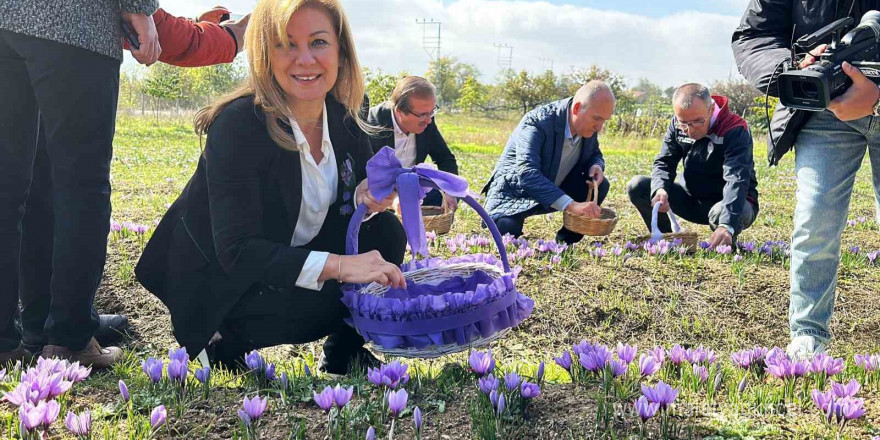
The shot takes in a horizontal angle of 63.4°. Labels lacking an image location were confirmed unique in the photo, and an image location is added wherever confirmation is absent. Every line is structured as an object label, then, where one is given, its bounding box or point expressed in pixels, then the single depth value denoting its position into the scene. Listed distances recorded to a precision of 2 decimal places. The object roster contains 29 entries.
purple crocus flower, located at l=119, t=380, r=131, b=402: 2.04
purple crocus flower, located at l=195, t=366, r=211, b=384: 2.24
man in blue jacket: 5.14
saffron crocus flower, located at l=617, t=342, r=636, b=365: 2.38
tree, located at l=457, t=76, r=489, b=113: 54.41
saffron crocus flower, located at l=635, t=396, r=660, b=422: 1.91
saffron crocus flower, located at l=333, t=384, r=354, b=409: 1.95
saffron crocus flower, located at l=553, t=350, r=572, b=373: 2.42
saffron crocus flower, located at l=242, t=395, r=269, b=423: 1.88
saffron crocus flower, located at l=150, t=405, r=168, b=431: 1.84
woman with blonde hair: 2.49
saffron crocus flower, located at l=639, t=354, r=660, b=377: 2.27
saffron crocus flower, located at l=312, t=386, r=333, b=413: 1.93
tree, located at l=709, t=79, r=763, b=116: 38.62
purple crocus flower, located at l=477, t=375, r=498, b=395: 2.11
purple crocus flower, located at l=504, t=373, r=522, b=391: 2.13
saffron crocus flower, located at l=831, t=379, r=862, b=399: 2.10
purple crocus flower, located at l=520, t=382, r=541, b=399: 2.12
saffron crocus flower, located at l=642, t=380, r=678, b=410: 1.97
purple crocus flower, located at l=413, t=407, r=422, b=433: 1.87
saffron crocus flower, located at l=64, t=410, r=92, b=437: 1.78
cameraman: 2.93
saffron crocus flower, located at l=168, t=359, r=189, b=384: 2.19
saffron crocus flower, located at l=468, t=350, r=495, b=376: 2.30
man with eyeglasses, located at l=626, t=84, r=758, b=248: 5.11
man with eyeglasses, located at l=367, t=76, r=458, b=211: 5.29
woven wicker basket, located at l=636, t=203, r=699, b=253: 5.16
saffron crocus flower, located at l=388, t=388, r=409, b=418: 1.91
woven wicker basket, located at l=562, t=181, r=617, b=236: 4.95
